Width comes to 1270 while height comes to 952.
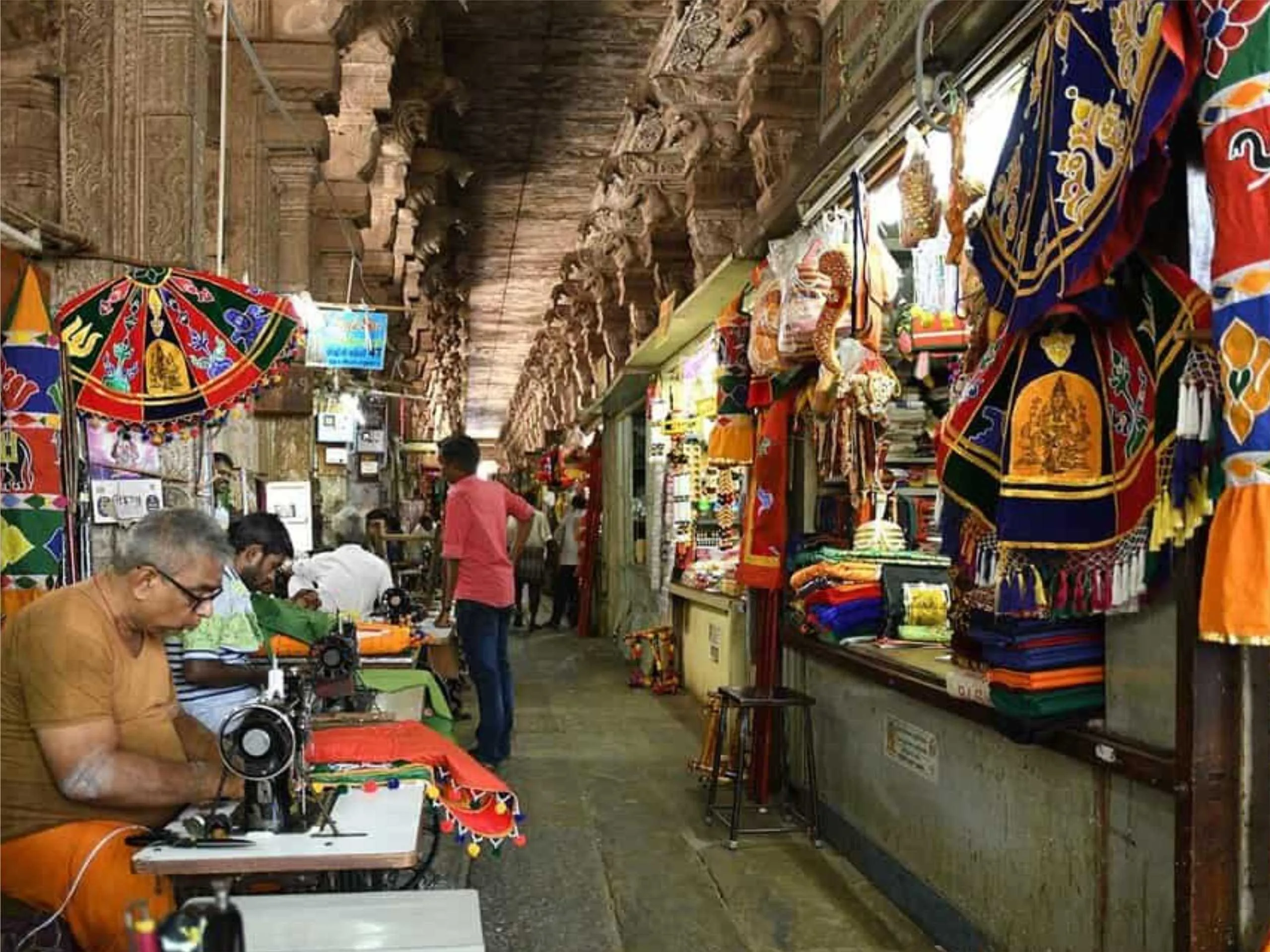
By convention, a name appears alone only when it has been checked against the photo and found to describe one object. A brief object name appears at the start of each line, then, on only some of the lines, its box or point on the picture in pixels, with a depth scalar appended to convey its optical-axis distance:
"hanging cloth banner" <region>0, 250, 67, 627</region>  4.05
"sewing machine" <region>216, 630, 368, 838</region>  2.79
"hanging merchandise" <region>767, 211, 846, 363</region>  5.31
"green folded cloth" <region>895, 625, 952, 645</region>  5.35
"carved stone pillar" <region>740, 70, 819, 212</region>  6.73
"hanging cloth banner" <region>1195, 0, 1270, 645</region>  2.29
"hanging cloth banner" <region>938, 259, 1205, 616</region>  2.78
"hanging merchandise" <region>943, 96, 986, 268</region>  3.68
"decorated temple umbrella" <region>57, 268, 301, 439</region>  4.55
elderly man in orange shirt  2.72
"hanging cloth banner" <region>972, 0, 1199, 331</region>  2.51
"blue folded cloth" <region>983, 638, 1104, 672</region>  3.27
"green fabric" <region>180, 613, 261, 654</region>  3.97
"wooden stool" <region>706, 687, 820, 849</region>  5.62
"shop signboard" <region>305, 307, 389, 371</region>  9.11
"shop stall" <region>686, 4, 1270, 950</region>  2.65
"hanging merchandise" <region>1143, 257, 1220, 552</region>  2.55
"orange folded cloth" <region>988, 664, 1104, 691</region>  3.25
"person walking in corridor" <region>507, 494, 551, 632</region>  15.76
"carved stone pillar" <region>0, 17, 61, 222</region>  5.31
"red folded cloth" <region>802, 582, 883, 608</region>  5.54
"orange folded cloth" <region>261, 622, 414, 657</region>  6.23
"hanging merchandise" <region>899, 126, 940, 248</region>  4.05
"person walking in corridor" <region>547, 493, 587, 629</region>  15.62
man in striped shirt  3.93
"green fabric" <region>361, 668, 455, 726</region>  5.59
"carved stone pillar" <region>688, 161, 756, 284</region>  9.59
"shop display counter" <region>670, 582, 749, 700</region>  8.28
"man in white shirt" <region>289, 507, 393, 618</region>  7.17
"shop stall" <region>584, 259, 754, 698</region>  8.38
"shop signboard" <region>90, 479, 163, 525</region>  4.93
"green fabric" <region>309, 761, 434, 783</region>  3.17
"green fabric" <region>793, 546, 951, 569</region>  5.79
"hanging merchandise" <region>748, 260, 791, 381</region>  5.80
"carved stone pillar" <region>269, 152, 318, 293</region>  9.13
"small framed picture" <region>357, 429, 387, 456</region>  14.12
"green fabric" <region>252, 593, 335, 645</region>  4.97
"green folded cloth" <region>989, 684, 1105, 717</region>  3.25
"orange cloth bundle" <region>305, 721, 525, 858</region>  3.13
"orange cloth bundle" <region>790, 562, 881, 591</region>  5.66
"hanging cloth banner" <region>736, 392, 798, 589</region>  6.25
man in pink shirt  7.11
